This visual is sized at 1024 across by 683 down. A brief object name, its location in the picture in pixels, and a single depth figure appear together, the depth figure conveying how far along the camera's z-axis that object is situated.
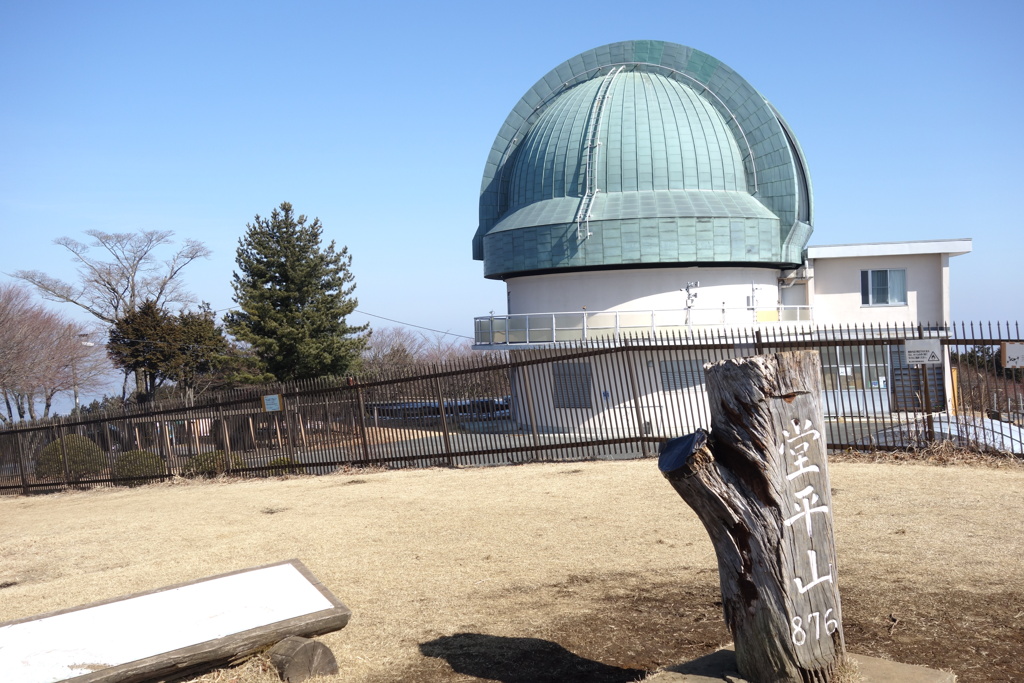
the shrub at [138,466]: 19.25
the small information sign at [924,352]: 13.49
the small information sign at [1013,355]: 12.77
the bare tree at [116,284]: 44.91
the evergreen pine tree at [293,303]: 33.06
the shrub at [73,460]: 20.41
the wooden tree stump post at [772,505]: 4.31
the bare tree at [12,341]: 36.66
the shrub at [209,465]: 18.72
